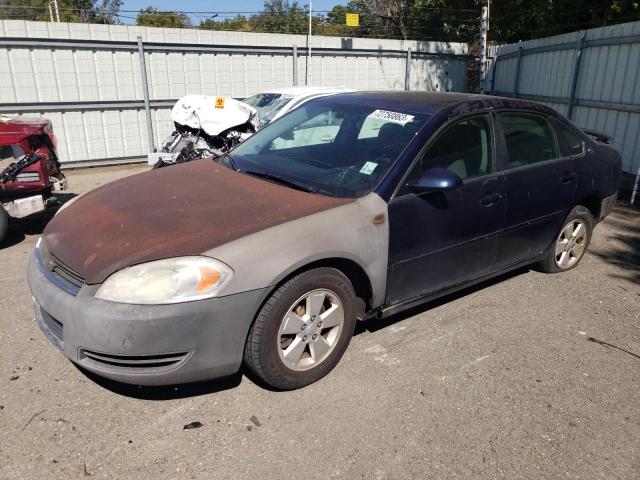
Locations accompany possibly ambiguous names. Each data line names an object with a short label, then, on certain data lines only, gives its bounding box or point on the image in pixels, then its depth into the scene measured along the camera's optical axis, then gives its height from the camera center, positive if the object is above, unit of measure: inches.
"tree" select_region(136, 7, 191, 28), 1445.6 +60.6
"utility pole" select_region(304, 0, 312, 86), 466.3 -19.5
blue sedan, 101.2 -41.2
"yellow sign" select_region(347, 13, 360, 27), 544.4 +23.5
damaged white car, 292.9 -46.5
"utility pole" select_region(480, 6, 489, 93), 537.0 -3.6
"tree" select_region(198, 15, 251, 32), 1481.9 +57.5
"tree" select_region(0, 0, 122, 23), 1264.8 +81.5
